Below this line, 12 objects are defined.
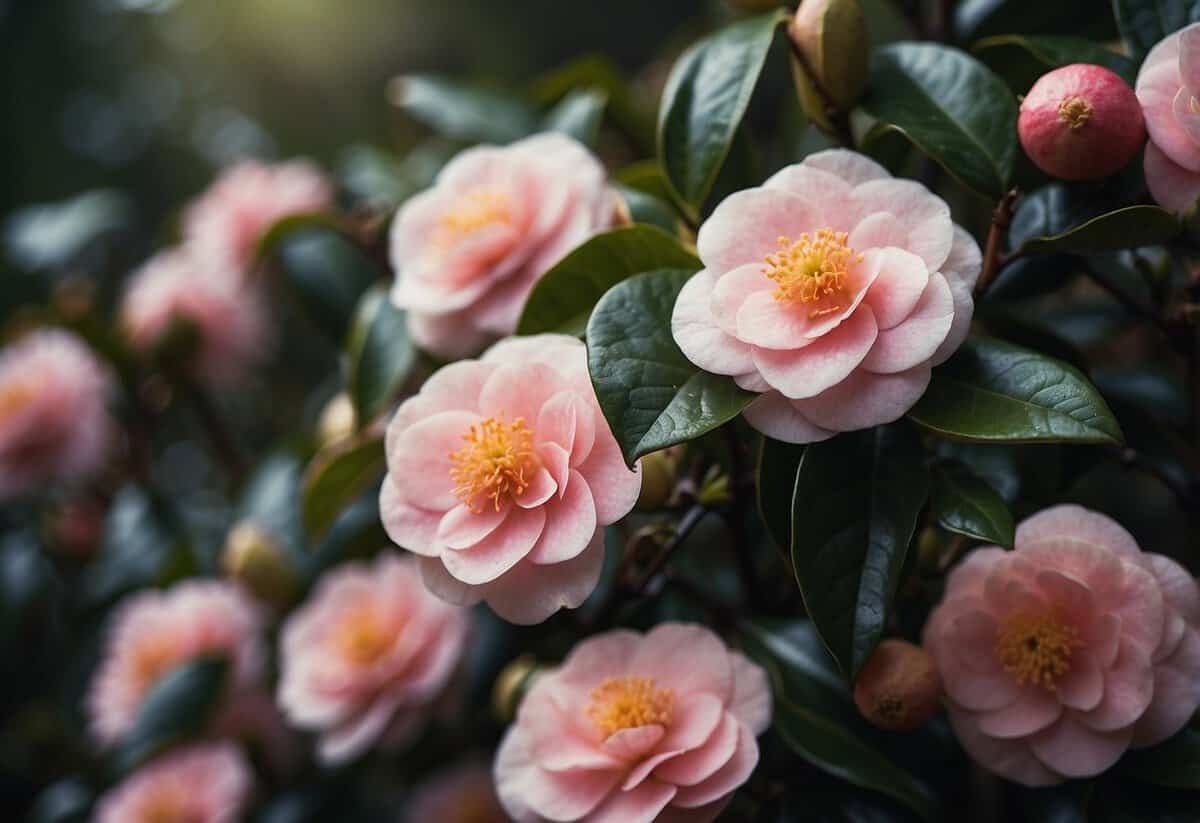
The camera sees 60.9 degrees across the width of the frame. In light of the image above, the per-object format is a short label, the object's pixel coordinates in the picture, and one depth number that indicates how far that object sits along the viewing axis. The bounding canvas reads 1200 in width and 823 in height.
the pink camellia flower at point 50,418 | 1.07
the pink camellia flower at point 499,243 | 0.64
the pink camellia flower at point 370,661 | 0.77
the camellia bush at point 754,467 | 0.50
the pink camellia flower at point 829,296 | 0.48
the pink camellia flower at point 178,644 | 0.94
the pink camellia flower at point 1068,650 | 0.52
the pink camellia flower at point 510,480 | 0.52
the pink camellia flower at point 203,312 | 1.10
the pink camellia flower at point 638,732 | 0.53
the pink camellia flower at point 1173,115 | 0.51
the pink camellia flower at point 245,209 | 1.12
